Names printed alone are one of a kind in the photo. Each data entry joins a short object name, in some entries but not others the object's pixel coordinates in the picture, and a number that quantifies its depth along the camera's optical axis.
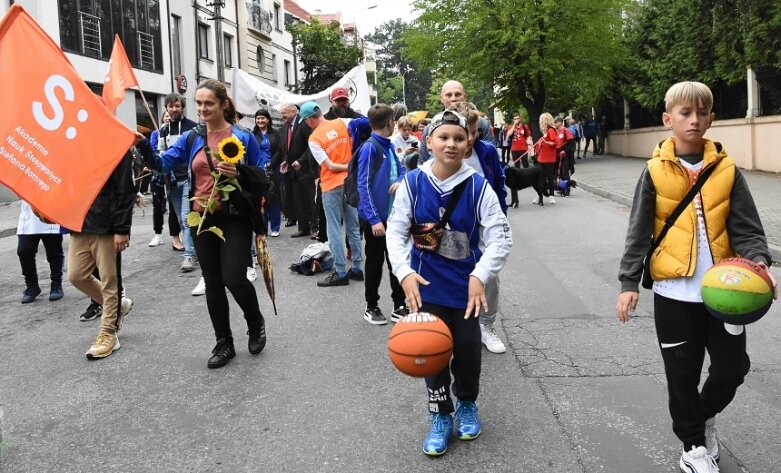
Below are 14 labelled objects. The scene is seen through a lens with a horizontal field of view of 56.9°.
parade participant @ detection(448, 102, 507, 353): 4.54
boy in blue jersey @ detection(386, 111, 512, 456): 3.40
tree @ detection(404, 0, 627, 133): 27.31
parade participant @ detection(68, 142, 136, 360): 5.11
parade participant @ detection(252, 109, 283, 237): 10.85
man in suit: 10.01
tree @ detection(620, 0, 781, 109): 17.89
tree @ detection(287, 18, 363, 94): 39.56
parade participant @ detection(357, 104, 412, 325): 5.84
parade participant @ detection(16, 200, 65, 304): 6.97
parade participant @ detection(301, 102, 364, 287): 7.36
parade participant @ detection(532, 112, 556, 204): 14.14
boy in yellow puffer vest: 3.00
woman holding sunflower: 4.67
